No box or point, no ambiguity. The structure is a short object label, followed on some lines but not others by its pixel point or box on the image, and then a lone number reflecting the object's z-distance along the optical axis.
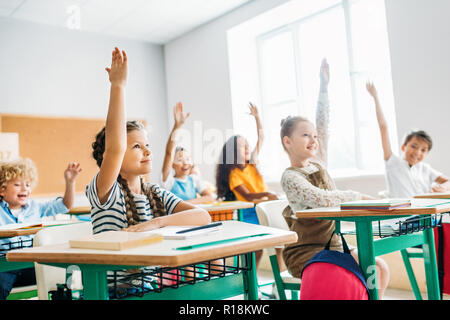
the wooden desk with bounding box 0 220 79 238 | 1.77
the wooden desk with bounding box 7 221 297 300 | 0.79
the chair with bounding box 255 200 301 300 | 1.79
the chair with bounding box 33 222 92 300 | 1.43
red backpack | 1.23
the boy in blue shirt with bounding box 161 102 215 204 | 3.23
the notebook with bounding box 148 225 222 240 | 0.95
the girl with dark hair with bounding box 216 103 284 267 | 3.40
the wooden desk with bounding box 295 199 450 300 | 1.47
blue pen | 1.01
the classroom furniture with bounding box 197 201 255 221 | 2.63
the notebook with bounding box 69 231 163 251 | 0.87
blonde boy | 2.43
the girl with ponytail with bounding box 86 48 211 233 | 1.21
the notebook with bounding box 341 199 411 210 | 1.48
